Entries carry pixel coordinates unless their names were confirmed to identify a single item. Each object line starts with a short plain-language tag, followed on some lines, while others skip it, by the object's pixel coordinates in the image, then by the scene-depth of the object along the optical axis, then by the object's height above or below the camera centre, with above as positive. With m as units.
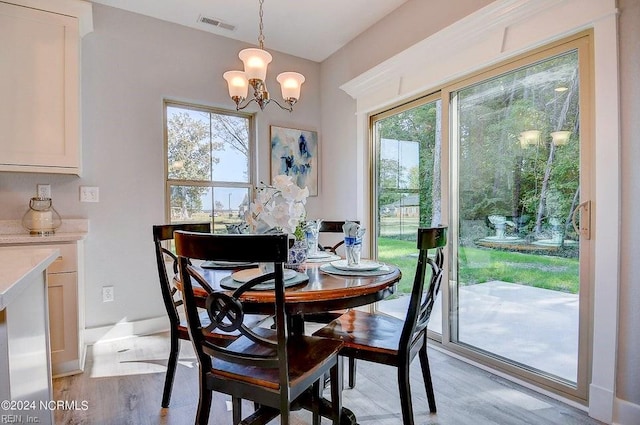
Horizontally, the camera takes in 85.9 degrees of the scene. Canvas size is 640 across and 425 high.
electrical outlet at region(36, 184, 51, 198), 2.60 +0.16
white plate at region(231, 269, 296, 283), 1.43 -0.28
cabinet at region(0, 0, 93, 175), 2.27 +0.87
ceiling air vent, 3.06 +1.70
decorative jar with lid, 2.45 -0.05
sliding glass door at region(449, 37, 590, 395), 1.90 -0.05
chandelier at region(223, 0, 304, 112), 2.07 +0.81
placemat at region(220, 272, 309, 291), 1.32 -0.29
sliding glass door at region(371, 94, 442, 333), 2.75 +0.23
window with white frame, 3.19 +0.46
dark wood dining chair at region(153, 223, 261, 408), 1.81 -0.61
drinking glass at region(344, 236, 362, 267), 1.75 -0.20
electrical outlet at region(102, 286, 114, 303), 2.82 -0.68
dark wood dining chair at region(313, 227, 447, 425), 1.47 -0.60
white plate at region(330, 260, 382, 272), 1.64 -0.28
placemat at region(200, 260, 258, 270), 1.76 -0.29
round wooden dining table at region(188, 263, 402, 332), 1.25 -0.32
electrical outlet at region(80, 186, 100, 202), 2.73 +0.14
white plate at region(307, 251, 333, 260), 2.06 -0.29
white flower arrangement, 1.46 +0.00
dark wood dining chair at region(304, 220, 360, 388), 2.05 -0.68
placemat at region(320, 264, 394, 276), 1.59 -0.30
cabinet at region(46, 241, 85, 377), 2.21 -0.66
